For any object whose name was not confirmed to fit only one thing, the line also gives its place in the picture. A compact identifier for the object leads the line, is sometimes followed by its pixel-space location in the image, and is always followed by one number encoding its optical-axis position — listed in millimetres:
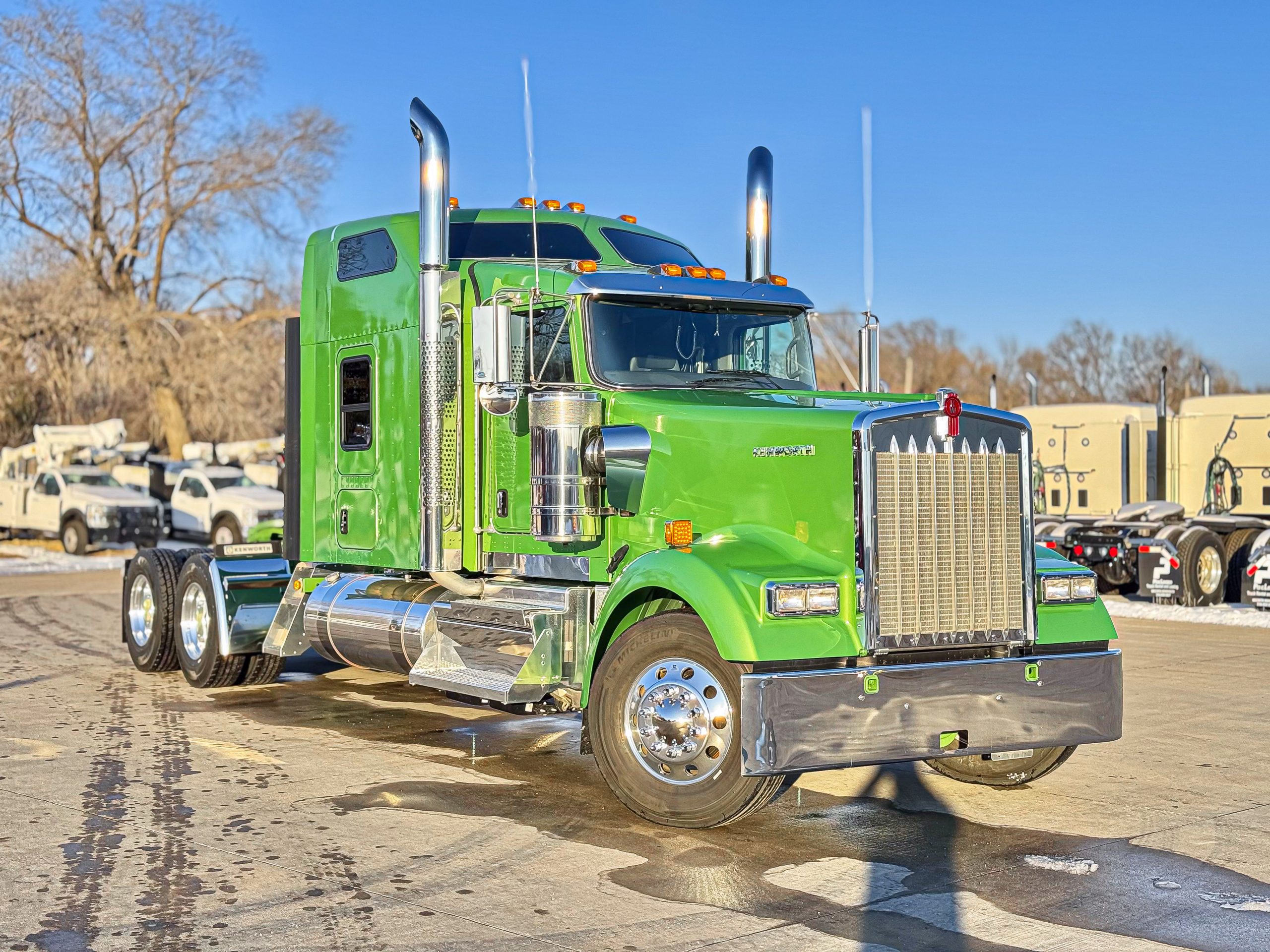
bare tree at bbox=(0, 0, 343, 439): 39781
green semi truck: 6938
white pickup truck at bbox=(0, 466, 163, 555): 30703
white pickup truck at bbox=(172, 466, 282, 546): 30156
